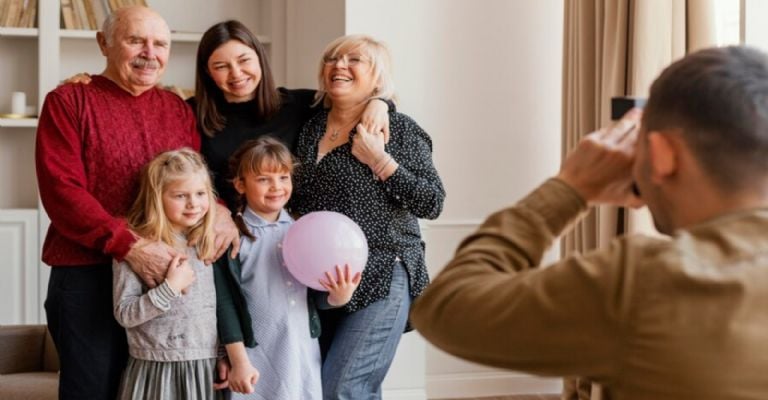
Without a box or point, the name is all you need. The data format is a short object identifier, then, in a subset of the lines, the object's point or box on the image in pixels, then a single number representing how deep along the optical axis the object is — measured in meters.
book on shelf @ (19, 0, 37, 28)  5.16
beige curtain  3.79
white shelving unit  5.12
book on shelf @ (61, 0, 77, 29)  5.19
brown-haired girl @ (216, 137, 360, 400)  2.86
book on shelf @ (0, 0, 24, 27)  5.14
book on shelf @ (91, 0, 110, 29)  5.24
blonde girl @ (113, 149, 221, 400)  2.72
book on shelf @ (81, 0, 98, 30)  5.23
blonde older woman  2.97
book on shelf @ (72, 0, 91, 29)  5.21
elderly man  2.70
